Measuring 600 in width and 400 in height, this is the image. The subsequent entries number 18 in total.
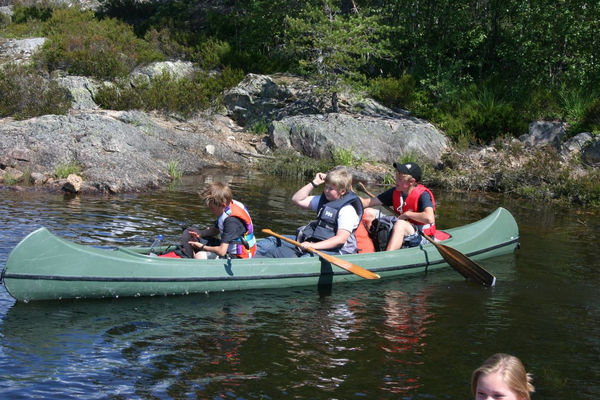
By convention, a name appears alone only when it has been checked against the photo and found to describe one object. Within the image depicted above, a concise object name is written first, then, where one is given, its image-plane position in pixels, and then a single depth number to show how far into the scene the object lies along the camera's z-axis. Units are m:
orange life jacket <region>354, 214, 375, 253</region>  7.81
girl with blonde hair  2.64
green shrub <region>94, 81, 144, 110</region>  16.95
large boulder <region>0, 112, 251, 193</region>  12.47
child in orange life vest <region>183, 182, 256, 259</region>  6.43
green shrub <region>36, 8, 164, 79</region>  18.41
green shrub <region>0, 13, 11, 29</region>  23.05
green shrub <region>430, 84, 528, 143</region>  16.86
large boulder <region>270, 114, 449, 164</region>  16.27
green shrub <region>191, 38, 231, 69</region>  20.50
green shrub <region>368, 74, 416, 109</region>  18.56
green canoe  6.11
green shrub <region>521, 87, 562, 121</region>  16.89
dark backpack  8.08
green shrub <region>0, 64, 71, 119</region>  15.21
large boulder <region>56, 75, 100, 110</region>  16.81
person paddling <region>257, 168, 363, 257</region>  7.04
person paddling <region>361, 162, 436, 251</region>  7.86
